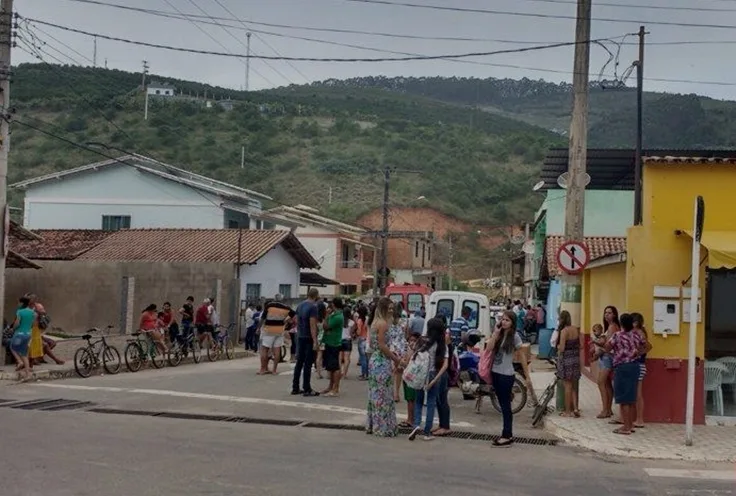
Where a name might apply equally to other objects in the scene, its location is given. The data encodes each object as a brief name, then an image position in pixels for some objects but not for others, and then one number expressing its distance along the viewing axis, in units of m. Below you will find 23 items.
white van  26.02
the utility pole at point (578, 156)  15.53
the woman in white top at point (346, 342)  20.50
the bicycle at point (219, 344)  27.05
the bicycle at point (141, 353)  21.97
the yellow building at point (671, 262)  13.79
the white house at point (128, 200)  48.22
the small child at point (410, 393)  12.51
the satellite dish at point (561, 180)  38.06
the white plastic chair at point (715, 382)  14.19
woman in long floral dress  12.24
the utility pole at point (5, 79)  19.16
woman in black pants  11.91
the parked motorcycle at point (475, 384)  15.35
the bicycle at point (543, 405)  14.20
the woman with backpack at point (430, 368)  12.23
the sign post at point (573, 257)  14.94
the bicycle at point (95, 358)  19.88
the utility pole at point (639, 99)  25.13
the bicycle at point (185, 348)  24.25
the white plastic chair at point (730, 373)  14.37
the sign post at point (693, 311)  11.83
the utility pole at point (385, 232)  44.62
